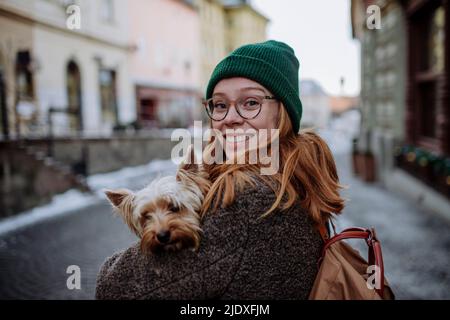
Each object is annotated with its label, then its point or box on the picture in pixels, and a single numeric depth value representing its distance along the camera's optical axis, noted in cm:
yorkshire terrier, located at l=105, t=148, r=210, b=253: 144
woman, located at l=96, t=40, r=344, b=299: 131
